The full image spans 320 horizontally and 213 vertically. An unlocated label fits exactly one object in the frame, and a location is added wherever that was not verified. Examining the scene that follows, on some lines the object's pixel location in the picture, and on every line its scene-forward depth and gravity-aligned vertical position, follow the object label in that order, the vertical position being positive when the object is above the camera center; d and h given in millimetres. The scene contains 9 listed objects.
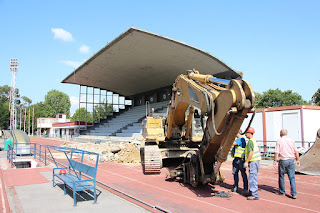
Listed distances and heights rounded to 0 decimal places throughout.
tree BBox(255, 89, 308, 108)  50688 +4008
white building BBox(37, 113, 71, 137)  68375 -336
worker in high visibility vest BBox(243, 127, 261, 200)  6305 -1079
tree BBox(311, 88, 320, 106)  40388 +3304
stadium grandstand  21828 +5407
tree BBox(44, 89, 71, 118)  93312 +6889
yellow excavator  5270 -227
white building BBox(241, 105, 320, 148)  14852 -293
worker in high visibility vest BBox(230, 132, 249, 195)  6762 -1017
